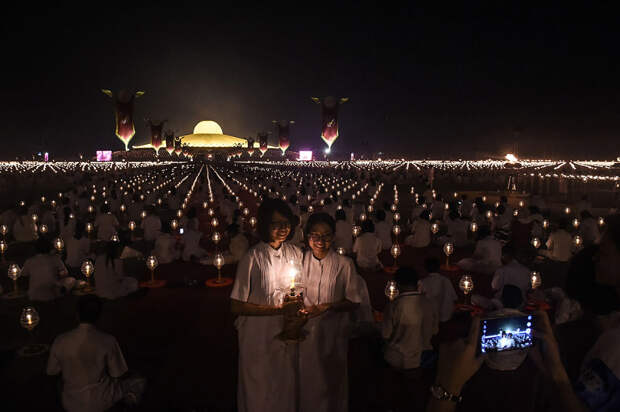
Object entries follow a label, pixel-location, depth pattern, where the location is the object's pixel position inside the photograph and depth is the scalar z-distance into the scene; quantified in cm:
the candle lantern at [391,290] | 520
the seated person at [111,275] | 634
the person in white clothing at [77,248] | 810
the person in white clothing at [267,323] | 308
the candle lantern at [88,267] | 620
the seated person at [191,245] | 917
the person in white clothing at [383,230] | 1007
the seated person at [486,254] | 798
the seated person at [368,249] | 820
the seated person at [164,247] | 902
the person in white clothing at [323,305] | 322
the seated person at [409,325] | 398
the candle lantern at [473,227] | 1064
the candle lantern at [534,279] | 565
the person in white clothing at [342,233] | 946
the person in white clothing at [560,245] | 853
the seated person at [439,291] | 541
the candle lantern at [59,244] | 850
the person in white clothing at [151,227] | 1106
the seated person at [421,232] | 1059
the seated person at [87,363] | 314
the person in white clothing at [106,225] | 1048
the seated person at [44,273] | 628
